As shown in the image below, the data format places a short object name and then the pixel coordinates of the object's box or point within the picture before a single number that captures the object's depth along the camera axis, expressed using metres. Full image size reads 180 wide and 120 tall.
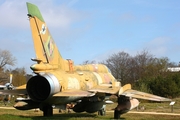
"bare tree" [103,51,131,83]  63.25
